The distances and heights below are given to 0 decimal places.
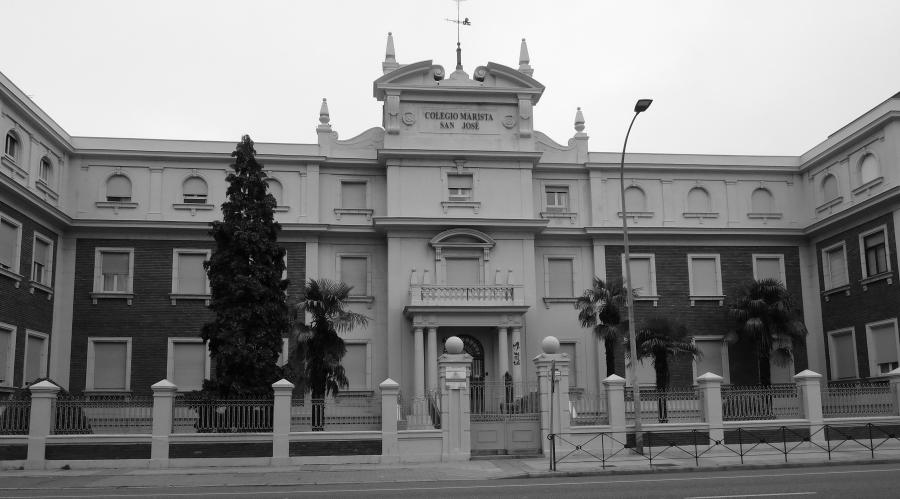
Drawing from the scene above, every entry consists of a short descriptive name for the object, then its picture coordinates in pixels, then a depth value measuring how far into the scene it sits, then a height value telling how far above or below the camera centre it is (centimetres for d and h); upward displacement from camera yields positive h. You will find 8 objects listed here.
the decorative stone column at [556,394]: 2367 -2
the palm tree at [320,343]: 2642 +152
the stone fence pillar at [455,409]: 2342 -36
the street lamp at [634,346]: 2303 +120
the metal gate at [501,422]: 2392 -72
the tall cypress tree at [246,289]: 2545 +304
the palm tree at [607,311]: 3038 +274
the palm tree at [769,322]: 3316 +246
